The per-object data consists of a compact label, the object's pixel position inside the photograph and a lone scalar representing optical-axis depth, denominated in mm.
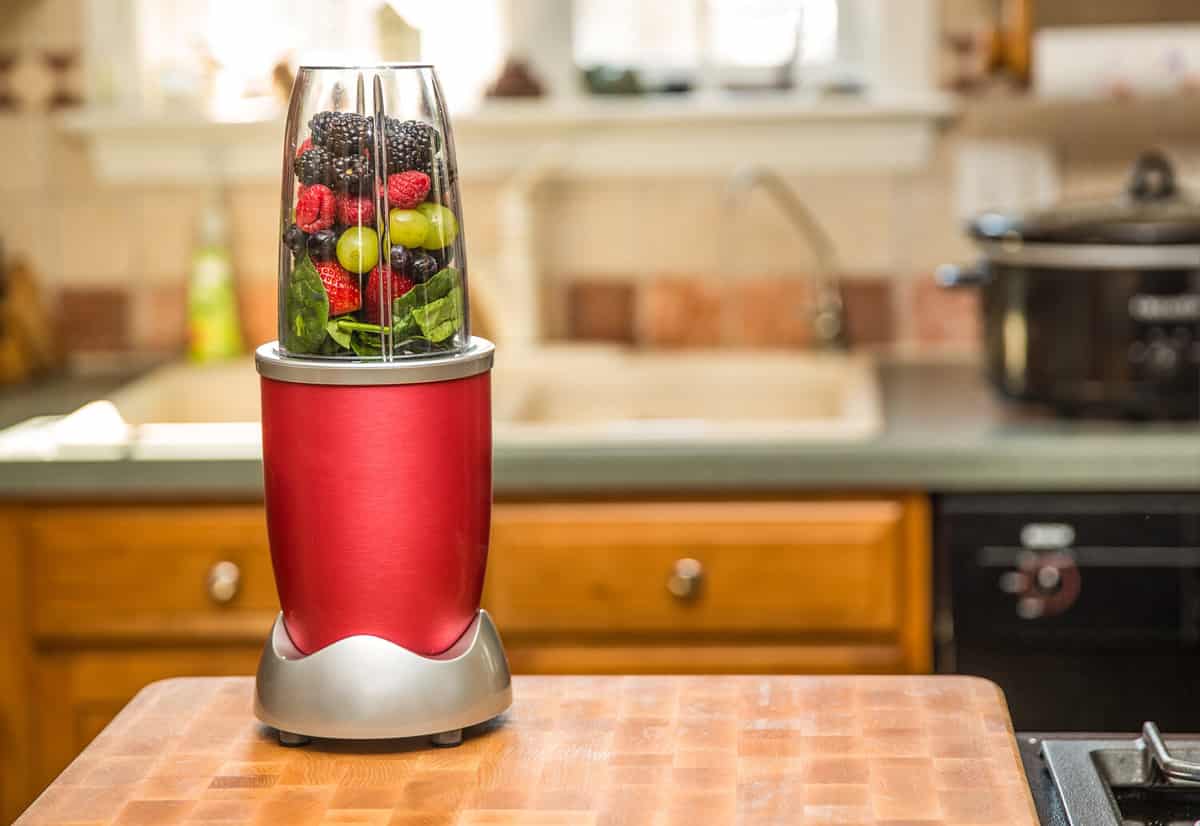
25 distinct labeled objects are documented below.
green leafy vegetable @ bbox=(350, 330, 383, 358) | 1781
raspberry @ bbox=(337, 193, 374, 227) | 1765
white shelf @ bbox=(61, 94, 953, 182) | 3488
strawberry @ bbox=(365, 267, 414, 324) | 1768
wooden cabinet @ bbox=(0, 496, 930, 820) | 2801
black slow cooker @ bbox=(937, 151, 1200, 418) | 2755
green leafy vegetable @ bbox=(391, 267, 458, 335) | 1778
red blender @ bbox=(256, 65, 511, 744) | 1771
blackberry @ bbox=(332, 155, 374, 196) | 1767
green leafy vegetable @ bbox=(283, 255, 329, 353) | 1773
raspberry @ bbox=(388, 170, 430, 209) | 1771
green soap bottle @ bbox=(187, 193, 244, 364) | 3512
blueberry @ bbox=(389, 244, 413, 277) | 1770
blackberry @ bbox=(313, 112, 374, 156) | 1768
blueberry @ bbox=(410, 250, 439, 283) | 1775
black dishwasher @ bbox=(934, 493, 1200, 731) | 2737
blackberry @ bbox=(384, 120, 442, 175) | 1773
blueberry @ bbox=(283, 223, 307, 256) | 1776
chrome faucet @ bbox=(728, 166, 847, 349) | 3542
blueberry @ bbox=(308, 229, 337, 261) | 1769
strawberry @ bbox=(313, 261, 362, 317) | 1768
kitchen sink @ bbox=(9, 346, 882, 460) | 3364
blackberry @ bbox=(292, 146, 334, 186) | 1770
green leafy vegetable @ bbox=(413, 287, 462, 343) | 1784
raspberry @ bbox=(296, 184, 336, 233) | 1768
